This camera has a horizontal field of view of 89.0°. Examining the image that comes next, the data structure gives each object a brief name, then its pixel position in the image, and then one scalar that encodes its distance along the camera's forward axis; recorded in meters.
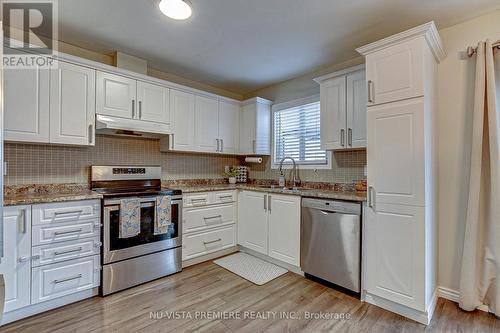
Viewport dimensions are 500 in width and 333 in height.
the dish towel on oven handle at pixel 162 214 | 2.70
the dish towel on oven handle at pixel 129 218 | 2.46
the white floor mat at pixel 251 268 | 2.78
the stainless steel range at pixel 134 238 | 2.41
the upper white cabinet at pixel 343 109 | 2.68
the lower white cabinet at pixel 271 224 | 2.86
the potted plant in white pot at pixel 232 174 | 4.07
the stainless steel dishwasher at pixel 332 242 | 2.34
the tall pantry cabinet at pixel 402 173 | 2.00
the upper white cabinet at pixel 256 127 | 3.88
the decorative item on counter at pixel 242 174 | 4.24
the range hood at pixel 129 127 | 2.62
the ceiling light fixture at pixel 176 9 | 1.96
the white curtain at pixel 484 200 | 2.03
